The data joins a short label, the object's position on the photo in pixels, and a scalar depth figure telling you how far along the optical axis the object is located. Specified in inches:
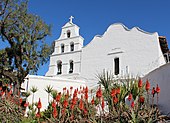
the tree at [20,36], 672.4
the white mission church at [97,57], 703.7
